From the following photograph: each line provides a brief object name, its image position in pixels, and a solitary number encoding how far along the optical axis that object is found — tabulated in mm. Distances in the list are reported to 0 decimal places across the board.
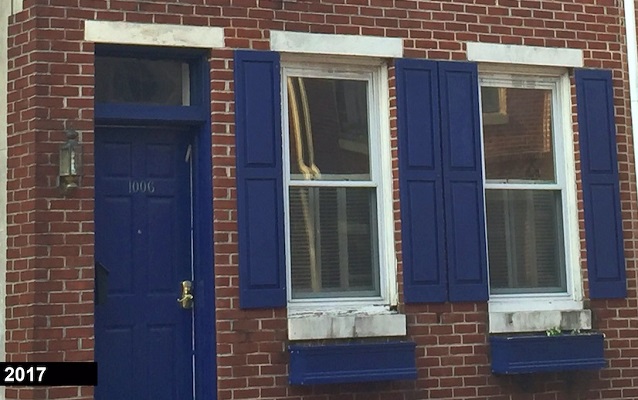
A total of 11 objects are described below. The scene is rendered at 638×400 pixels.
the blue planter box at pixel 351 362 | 7793
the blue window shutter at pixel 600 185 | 8828
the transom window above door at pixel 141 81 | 7895
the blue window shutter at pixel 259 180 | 7852
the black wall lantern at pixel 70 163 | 7406
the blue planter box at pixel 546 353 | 8336
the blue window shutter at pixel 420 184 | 8289
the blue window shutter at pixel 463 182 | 8414
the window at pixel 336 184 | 8211
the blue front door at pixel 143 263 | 7766
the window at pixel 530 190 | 8758
